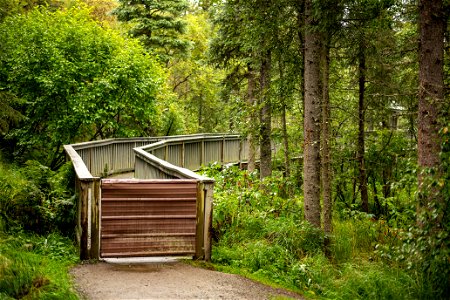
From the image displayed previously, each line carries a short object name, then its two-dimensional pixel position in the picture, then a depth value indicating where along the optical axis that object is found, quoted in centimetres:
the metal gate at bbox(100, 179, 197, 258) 749
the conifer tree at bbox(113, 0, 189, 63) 2759
